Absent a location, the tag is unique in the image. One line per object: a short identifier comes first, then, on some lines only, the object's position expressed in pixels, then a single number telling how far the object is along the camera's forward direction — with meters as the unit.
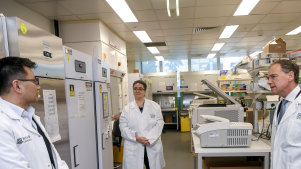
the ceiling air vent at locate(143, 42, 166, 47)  5.43
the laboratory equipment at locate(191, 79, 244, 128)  2.29
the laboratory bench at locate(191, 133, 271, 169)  1.77
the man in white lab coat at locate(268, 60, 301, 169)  1.33
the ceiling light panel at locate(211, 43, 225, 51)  5.77
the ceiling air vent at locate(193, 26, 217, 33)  4.29
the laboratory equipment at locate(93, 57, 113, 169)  2.21
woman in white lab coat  2.21
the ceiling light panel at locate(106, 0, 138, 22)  2.89
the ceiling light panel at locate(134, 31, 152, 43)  4.41
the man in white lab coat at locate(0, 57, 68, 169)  0.83
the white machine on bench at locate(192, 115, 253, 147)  1.78
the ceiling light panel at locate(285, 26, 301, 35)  4.60
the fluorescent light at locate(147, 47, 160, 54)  6.01
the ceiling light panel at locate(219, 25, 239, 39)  4.27
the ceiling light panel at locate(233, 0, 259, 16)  3.02
